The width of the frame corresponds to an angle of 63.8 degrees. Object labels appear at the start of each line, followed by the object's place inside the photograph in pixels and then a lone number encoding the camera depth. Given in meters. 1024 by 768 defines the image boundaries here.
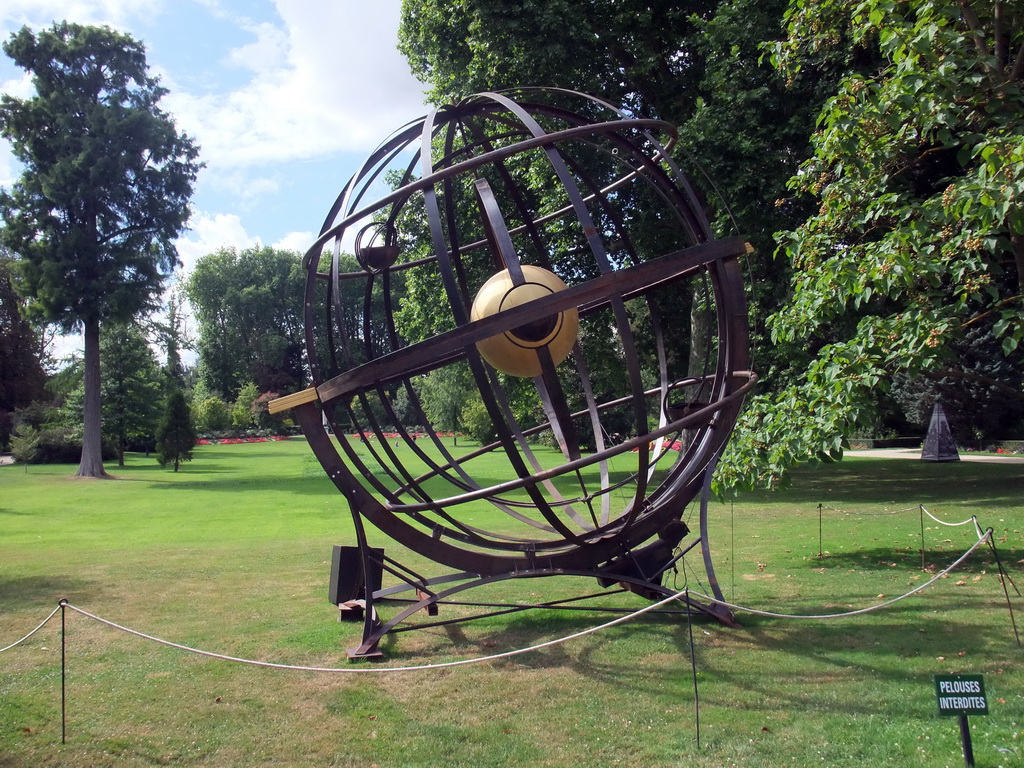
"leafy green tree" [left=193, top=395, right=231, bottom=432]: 58.60
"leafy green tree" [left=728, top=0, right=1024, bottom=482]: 7.70
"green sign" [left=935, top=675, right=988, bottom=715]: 4.20
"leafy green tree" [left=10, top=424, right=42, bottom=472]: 34.97
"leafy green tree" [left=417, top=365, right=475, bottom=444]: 44.34
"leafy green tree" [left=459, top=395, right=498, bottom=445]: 40.59
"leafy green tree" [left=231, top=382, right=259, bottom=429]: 61.16
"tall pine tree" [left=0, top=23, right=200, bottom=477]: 29.69
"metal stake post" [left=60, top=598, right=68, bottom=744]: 5.21
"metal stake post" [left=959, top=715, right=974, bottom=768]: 4.37
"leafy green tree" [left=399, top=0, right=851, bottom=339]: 14.95
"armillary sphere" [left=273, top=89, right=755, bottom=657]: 5.90
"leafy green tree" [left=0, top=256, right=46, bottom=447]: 42.03
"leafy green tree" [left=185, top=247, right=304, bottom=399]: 74.44
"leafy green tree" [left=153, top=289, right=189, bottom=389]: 74.56
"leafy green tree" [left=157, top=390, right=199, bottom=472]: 33.78
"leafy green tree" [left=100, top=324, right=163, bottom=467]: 35.22
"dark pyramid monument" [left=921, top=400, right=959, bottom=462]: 25.39
